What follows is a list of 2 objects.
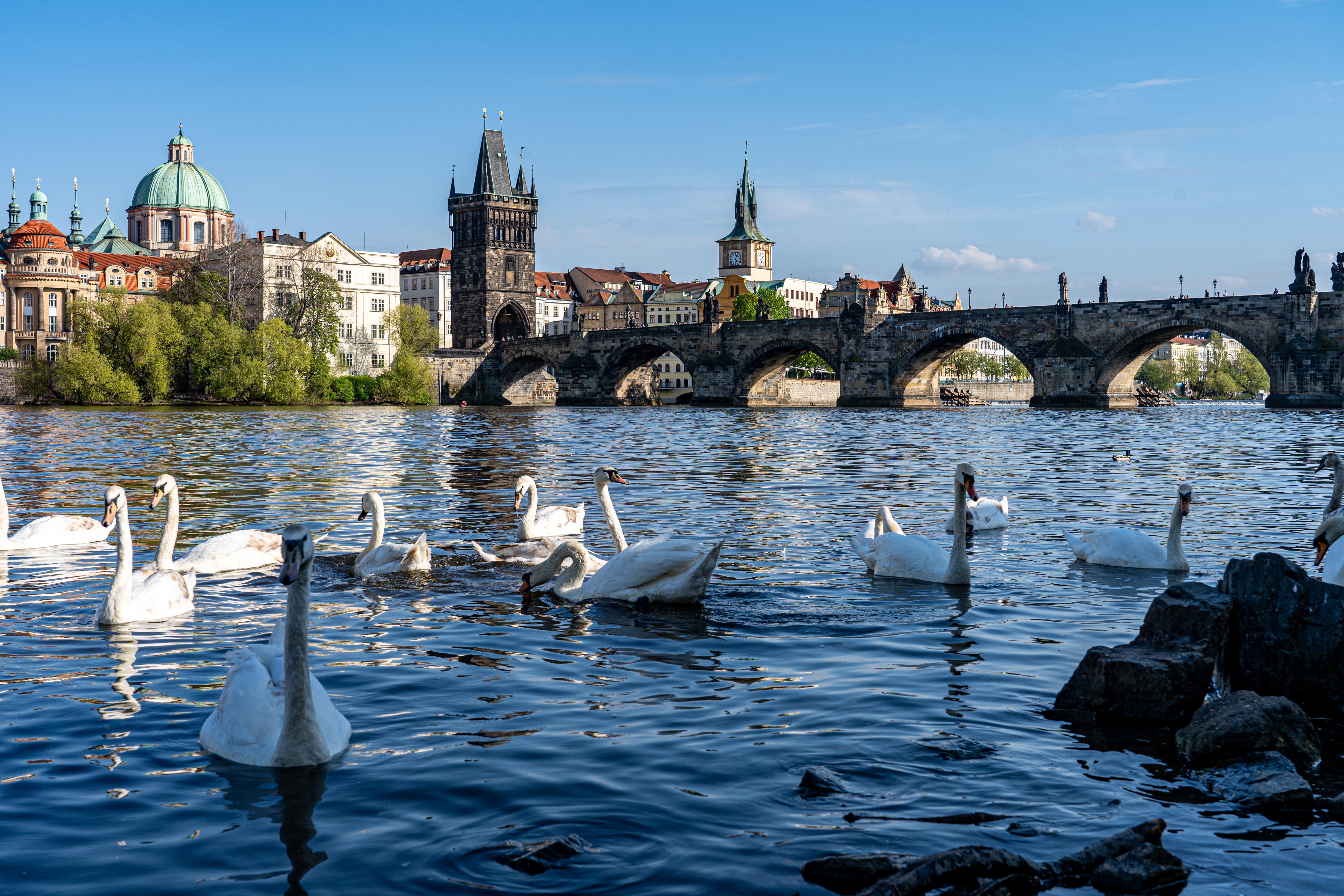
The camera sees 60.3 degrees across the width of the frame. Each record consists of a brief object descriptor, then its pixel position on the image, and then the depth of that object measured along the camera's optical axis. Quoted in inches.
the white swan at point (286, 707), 185.3
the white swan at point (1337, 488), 465.7
